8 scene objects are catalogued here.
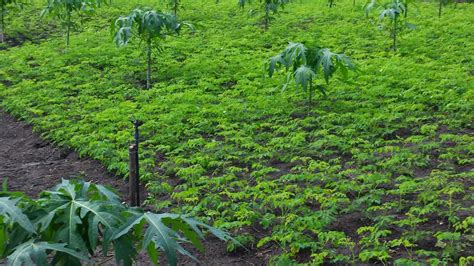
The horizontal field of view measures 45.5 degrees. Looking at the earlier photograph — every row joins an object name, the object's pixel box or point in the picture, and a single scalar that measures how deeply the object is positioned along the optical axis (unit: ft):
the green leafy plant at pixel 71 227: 8.89
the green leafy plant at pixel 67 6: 38.19
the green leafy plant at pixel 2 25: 41.93
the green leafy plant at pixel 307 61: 24.61
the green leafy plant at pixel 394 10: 33.09
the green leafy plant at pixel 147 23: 29.22
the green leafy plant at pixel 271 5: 42.26
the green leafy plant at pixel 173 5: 45.80
